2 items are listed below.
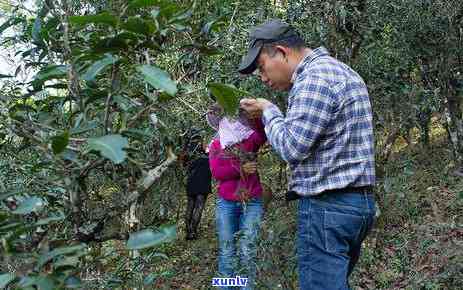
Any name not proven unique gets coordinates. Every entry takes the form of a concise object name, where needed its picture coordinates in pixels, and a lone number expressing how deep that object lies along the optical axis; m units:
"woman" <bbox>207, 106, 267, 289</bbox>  3.14
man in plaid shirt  2.26
